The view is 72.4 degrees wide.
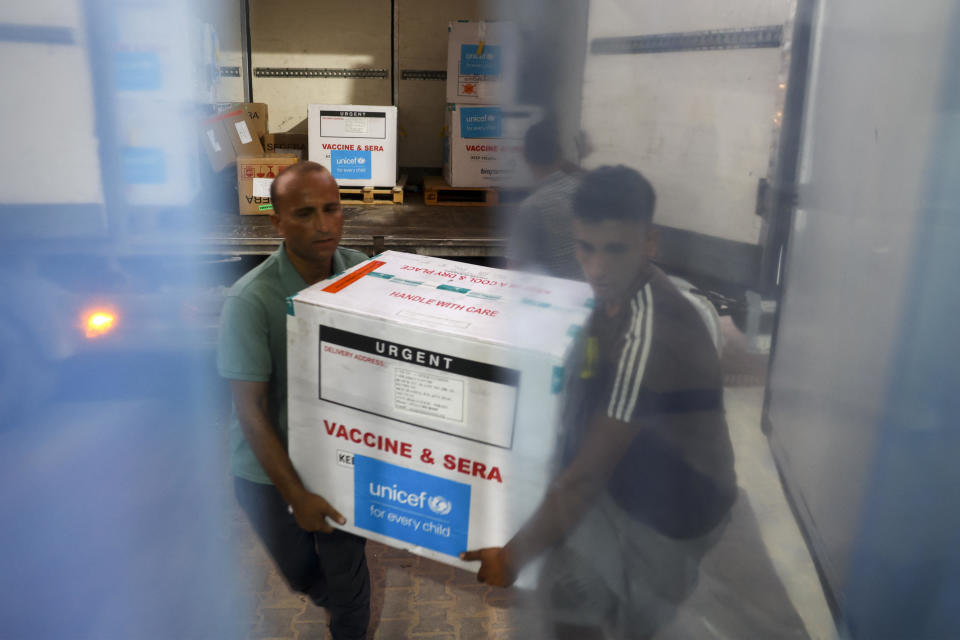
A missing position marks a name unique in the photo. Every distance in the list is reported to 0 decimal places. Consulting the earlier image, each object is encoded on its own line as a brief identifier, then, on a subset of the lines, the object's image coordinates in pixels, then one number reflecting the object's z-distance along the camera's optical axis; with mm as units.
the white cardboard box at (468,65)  4902
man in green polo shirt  1389
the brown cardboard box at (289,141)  5930
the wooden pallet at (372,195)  4957
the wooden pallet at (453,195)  5121
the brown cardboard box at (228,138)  4168
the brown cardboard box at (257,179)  4277
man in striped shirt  656
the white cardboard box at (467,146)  4906
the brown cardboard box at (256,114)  5332
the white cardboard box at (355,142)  4773
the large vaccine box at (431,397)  770
